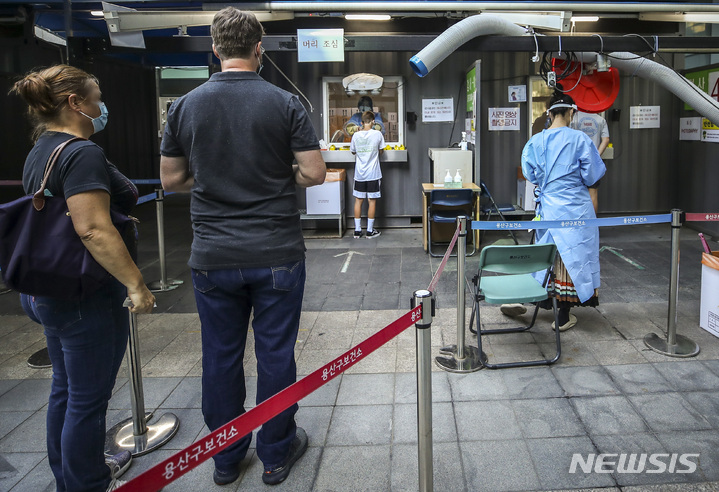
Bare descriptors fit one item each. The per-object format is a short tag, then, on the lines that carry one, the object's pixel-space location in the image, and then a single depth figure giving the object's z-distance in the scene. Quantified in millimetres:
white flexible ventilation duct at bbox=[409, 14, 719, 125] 4746
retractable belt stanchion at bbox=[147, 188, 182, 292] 6108
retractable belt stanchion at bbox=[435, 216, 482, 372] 3971
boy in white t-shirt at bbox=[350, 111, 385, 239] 8812
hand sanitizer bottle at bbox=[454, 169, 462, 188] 8008
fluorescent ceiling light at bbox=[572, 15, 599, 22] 8055
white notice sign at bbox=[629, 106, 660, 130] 9461
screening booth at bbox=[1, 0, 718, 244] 9273
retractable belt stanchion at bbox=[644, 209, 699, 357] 4148
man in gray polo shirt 2438
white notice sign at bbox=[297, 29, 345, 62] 5410
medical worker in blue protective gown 4508
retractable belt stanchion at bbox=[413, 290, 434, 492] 2334
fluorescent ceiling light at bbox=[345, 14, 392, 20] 8883
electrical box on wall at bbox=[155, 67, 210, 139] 16281
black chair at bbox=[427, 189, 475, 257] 7652
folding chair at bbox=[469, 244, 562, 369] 4035
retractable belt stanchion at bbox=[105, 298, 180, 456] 3115
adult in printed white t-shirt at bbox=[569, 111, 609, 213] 8594
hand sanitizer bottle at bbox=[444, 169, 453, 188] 8039
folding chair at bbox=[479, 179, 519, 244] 8556
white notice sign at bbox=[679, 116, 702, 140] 8773
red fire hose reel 5223
